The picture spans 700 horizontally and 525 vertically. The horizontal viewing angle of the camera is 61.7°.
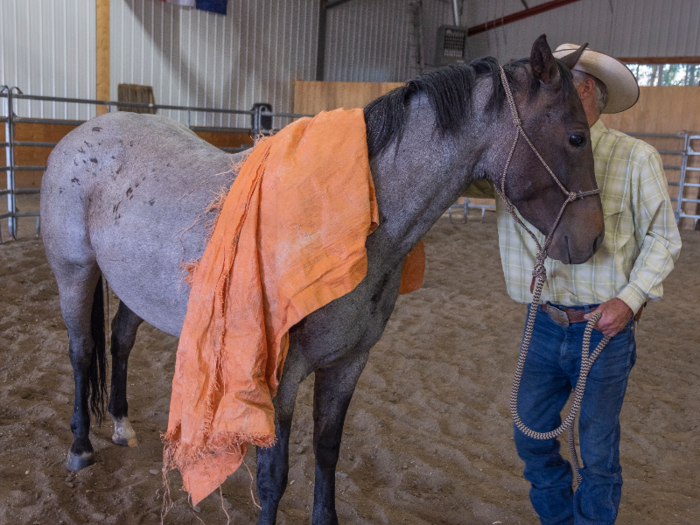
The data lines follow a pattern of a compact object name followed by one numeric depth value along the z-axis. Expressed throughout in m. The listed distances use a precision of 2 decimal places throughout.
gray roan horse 1.52
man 1.75
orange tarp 1.50
